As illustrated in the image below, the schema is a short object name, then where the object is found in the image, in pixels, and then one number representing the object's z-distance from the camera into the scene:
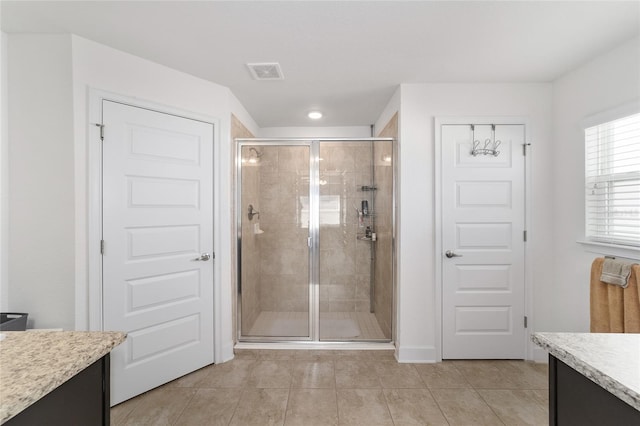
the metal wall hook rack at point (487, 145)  2.72
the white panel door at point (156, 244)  2.15
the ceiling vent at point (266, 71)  2.38
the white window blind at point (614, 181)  2.06
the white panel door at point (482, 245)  2.73
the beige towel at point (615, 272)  1.96
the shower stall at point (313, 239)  3.12
